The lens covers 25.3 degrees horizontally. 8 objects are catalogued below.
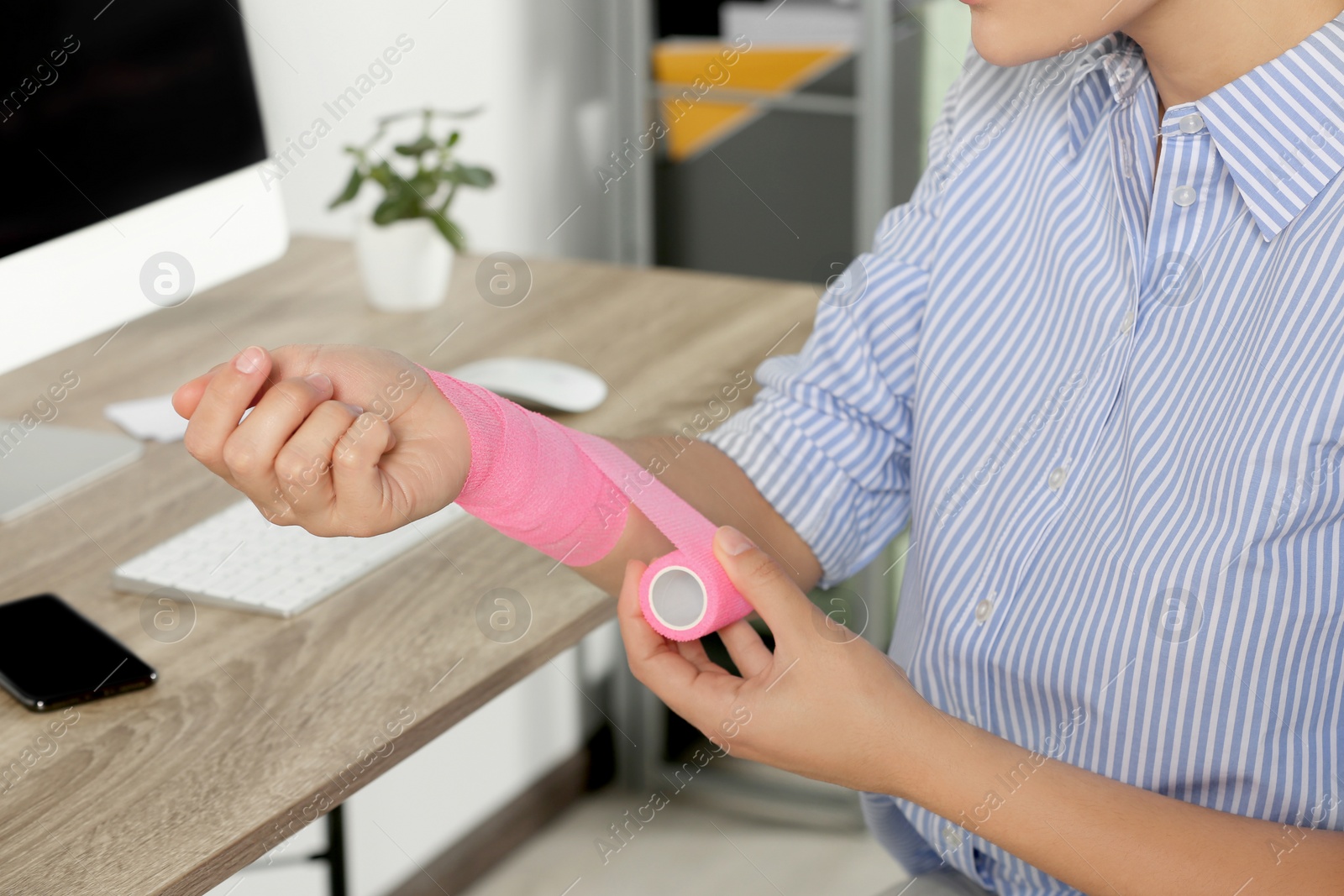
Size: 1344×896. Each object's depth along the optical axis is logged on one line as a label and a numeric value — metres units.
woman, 1.39
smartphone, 1.48
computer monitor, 1.63
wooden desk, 1.41
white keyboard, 1.57
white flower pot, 1.95
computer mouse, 1.78
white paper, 1.76
